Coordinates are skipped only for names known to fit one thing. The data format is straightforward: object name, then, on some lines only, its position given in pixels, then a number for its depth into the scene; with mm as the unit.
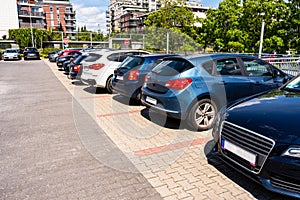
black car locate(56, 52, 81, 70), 16831
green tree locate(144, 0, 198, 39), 30109
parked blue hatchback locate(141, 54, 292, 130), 4477
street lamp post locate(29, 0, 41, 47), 46038
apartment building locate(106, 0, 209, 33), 88812
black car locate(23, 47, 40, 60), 29777
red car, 17975
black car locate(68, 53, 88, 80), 9510
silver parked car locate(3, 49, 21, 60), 28719
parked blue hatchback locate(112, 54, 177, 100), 6250
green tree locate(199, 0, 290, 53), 16456
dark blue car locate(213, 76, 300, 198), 2248
